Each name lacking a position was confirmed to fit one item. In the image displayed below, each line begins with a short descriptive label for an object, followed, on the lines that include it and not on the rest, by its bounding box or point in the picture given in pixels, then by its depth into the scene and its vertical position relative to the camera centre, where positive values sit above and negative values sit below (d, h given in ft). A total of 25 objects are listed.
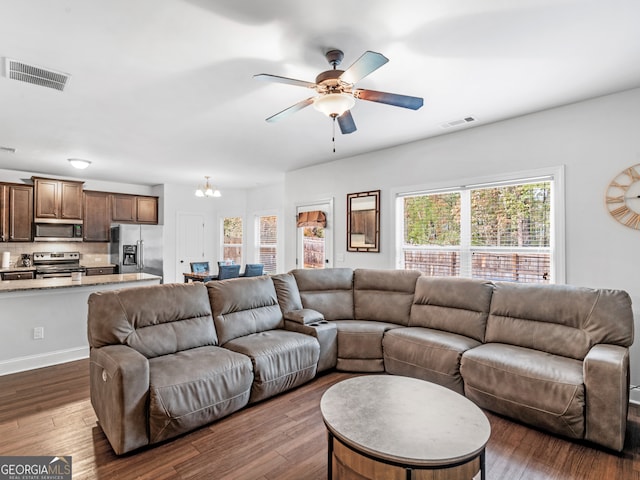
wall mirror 15.88 +0.92
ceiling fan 7.06 +3.29
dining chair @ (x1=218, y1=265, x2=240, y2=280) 17.75 -1.67
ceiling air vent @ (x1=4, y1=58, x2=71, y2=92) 8.09 +4.19
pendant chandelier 20.99 +3.00
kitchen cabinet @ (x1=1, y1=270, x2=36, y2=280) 18.29 -1.98
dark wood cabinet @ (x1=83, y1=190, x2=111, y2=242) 21.99 +1.56
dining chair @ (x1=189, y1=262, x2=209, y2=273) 21.29 -1.77
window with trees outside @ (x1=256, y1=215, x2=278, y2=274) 24.92 -0.06
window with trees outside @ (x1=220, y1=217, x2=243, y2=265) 27.58 +0.34
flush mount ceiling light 16.31 +3.77
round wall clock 9.57 +1.28
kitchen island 11.15 -2.85
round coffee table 4.74 -3.01
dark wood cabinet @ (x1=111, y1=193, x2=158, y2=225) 23.30 +2.24
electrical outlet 11.66 -3.25
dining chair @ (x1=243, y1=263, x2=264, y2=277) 18.53 -1.67
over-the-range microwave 20.11 +0.48
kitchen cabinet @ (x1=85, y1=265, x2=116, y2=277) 21.21 -1.97
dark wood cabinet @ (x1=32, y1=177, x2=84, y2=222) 19.85 +2.44
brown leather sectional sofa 7.14 -2.95
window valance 18.13 +1.19
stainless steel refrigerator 21.99 -0.55
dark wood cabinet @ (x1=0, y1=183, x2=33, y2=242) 19.06 +1.58
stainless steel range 19.89 -1.48
